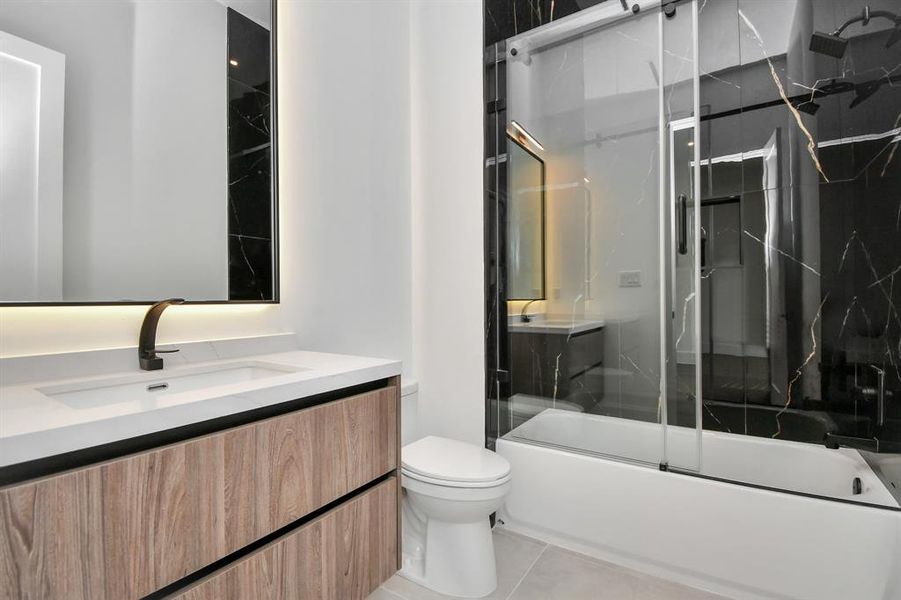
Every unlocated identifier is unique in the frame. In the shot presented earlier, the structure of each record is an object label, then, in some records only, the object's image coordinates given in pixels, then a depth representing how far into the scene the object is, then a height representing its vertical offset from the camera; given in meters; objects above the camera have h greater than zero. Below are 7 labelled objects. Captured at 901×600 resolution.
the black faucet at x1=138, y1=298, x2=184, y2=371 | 1.28 -0.08
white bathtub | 1.43 -0.74
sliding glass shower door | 1.79 +0.29
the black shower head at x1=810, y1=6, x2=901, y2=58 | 1.57 +0.98
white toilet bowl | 1.58 -0.75
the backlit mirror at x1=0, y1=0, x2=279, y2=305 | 1.13 +0.46
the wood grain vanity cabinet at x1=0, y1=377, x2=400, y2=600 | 0.71 -0.41
